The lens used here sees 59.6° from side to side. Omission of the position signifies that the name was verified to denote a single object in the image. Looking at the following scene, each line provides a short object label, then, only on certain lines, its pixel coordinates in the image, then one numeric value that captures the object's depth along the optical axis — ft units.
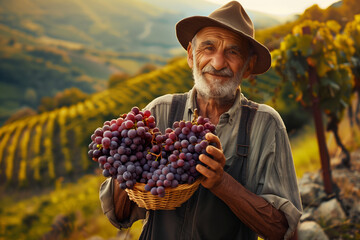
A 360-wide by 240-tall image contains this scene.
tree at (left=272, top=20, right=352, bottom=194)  14.64
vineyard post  15.25
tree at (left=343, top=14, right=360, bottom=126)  18.24
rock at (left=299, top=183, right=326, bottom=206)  15.62
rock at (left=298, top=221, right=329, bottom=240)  12.83
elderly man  6.04
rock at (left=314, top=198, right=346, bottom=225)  14.28
